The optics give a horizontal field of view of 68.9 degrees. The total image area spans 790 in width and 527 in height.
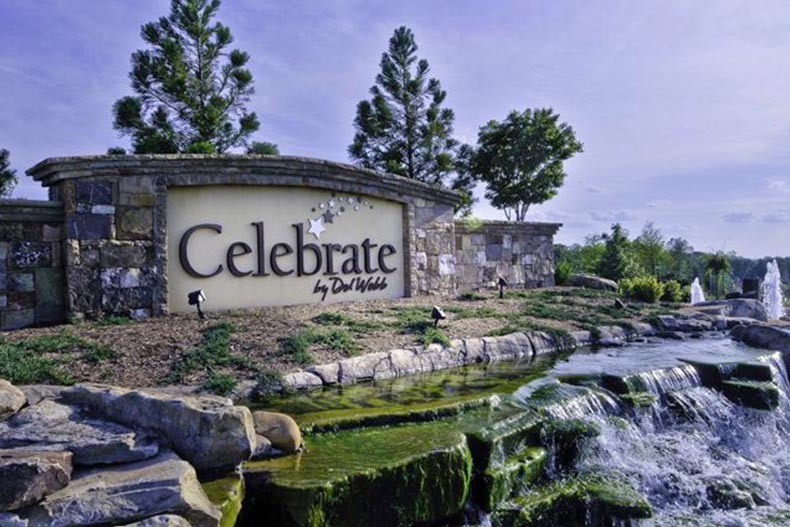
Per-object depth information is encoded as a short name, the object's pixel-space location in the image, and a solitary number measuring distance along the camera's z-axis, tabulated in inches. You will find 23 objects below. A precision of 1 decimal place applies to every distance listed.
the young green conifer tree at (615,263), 722.8
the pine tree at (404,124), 708.7
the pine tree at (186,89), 545.0
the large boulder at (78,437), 110.6
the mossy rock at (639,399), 208.2
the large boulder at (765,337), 305.4
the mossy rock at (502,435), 145.8
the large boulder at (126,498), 95.7
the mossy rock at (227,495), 109.7
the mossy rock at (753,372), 246.8
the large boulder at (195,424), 120.8
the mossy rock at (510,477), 140.3
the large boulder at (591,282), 557.6
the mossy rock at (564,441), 167.2
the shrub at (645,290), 501.4
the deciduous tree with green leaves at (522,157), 778.8
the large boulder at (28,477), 93.6
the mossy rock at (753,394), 227.5
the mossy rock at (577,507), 141.2
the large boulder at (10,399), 125.7
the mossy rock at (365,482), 115.5
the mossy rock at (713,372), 242.4
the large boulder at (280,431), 135.6
